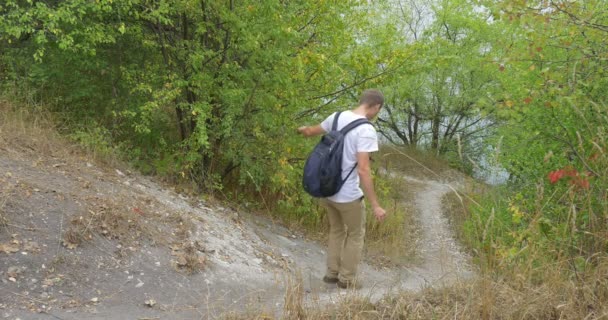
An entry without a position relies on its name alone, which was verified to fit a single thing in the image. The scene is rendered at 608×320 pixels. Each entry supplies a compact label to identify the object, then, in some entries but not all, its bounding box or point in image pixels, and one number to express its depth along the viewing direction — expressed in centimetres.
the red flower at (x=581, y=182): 353
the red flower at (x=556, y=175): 391
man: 462
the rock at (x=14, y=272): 400
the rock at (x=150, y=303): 418
